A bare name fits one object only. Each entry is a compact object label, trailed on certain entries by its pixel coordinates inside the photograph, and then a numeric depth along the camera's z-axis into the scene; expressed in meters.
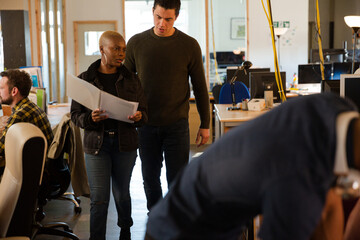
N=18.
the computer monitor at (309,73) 8.08
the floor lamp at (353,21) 5.35
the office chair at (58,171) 3.47
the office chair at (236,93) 5.61
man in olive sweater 3.09
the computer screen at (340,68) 7.79
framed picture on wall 10.63
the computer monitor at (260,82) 5.31
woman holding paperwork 2.77
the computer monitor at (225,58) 10.70
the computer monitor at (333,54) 9.09
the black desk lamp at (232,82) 4.71
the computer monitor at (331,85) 3.59
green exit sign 10.60
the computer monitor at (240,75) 6.90
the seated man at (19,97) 3.35
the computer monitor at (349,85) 3.28
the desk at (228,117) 4.13
